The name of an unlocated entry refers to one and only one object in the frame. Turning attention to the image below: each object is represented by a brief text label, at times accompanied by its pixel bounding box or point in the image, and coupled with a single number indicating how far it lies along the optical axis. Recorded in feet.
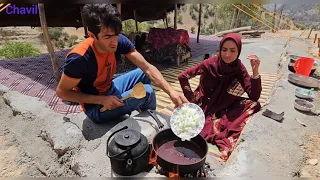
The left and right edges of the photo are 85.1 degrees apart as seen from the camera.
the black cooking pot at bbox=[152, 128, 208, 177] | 3.84
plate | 4.38
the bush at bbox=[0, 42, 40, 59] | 23.90
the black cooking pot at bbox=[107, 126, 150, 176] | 3.93
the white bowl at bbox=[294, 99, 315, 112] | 6.84
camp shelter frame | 10.31
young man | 4.35
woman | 6.17
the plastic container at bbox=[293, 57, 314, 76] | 10.19
